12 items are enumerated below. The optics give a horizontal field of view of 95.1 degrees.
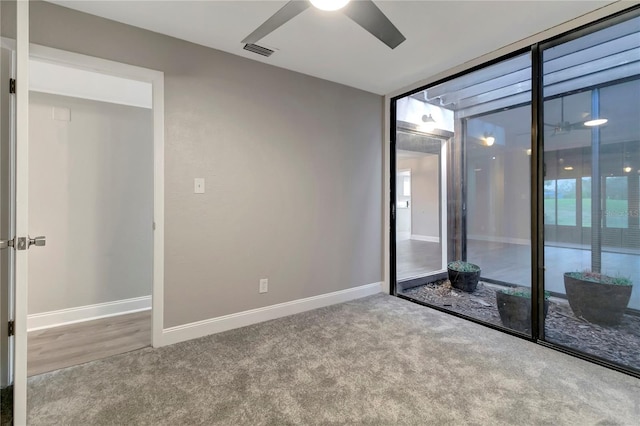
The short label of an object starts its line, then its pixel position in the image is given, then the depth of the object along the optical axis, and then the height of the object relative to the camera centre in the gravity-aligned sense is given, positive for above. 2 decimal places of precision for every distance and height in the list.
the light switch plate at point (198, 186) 2.52 +0.23
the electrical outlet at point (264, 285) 2.87 -0.71
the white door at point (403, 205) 3.93 +0.11
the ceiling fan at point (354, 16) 1.47 +1.06
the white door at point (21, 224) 1.41 -0.06
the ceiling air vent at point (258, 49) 2.53 +1.45
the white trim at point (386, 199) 3.74 +0.18
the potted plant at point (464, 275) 3.60 -0.78
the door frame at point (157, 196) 2.34 +0.13
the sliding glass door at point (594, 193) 2.05 +0.15
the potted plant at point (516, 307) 2.58 -0.87
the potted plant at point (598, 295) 2.14 -0.62
